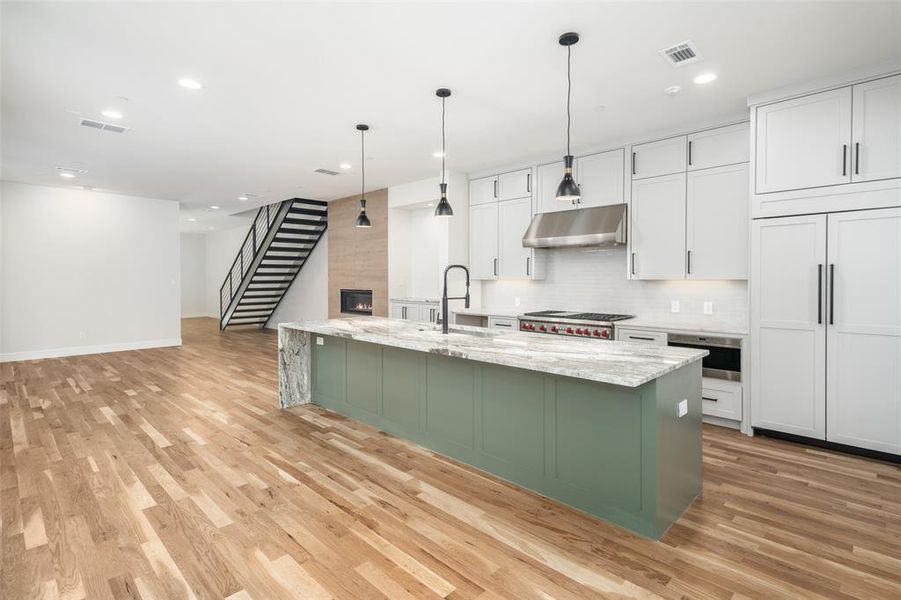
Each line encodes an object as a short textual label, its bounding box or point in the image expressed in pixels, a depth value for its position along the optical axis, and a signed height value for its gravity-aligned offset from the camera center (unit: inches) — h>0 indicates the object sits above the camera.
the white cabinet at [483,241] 251.9 +27.8
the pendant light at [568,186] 122.7 +28.9
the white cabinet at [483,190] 252.8 +56.5
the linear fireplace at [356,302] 328.2 -7.8
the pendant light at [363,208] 186.2 +36.7
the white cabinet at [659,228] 185.6 +25.9
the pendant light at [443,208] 165.3 +30.2
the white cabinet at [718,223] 170.2 +25.5
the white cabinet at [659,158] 184.9 +54.9
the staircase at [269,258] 373.4 +30.4
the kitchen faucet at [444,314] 145.4 -7.4
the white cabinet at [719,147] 169.5 +54.6
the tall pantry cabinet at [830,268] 133.0 +6.4
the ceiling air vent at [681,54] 120.8 +64.3
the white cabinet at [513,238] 235.9 +27.8
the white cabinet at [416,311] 274.6 -12.4
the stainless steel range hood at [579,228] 195.3 +28.0
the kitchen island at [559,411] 95.7 -30.8
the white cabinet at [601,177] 201.8 +51.0
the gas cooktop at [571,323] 188.9 -14.4
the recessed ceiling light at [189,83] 140.2 +65.2
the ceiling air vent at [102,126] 177.3 +66.3
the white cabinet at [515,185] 235.6 +55.9
